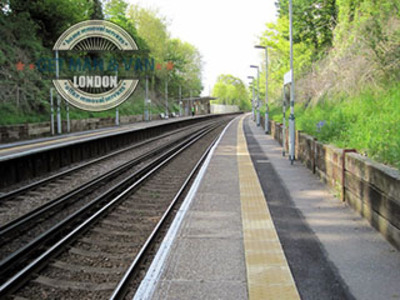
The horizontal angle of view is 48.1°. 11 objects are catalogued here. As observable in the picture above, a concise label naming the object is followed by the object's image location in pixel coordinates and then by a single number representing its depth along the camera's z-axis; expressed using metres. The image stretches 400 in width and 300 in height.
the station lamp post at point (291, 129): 15.14
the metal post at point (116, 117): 50.43
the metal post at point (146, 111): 64.44
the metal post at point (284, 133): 17.83
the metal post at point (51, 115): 33.49
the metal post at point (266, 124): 34.00
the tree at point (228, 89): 166.25
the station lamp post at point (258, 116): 48.12
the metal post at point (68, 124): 37.05
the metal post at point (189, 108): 108.19
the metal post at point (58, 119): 34.50
